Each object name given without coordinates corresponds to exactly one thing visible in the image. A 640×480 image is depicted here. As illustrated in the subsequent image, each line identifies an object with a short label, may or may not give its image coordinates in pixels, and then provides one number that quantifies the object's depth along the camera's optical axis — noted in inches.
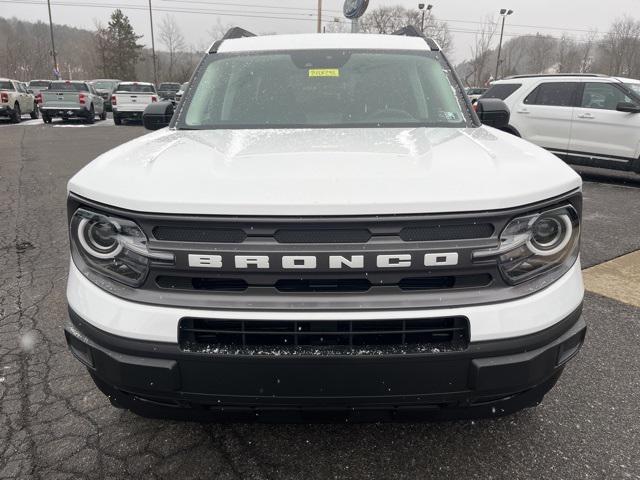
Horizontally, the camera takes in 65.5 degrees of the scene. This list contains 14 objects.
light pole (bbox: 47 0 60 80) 1778.1
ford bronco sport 62.1
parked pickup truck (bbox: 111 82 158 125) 799.7
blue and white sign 494.0
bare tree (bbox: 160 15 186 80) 2544.0
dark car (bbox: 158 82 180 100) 1443.2
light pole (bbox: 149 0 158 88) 2004.2
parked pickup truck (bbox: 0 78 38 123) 768.4
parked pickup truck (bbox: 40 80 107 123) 797.2
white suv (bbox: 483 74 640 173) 333.4
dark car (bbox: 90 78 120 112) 1334.0
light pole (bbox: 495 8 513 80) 1985.7
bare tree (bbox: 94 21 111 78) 2474.2
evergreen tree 2484.0
